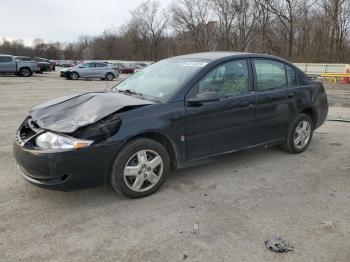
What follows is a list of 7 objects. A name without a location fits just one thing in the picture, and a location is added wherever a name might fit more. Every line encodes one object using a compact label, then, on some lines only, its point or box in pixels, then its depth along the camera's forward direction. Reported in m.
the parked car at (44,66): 35.92
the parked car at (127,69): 51.00
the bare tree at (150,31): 87.81
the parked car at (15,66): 28.11
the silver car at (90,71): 28.62
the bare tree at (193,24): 66.94
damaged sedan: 3.72
